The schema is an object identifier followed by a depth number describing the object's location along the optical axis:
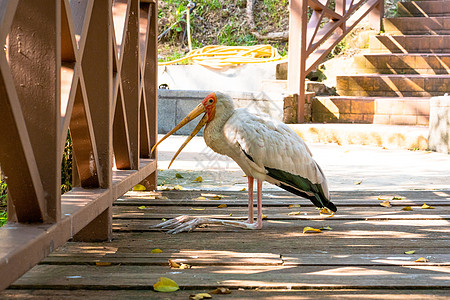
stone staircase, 19.49
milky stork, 6.90
